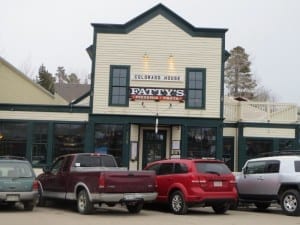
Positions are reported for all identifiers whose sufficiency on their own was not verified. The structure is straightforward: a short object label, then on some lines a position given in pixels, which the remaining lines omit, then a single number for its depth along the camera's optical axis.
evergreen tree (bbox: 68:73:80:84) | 96.62
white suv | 17.95
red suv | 17.00
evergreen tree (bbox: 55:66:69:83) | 100.76
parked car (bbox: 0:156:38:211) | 16.53
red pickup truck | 16.16
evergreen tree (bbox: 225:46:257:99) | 79.75
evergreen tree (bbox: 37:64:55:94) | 67.06
